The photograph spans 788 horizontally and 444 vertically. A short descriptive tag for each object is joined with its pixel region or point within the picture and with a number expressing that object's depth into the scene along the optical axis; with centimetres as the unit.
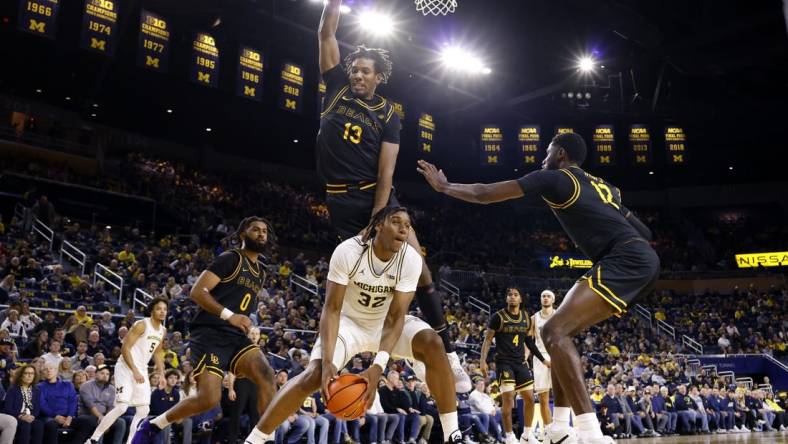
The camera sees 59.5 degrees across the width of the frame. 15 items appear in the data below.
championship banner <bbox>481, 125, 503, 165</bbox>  3331
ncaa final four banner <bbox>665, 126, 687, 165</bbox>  3422
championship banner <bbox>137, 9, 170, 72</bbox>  2071
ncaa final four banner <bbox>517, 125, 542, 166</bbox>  3334
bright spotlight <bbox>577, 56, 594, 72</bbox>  2529
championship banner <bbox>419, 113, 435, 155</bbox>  3022
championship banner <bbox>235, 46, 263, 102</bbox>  2266
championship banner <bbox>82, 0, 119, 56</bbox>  1936
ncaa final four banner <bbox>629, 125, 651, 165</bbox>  3406
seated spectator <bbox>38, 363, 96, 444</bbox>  845
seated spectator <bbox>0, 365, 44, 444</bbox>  810
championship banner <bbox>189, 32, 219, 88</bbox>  2188
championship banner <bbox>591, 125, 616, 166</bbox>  3388
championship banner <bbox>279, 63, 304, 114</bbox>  2422
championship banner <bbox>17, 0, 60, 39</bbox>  1814
